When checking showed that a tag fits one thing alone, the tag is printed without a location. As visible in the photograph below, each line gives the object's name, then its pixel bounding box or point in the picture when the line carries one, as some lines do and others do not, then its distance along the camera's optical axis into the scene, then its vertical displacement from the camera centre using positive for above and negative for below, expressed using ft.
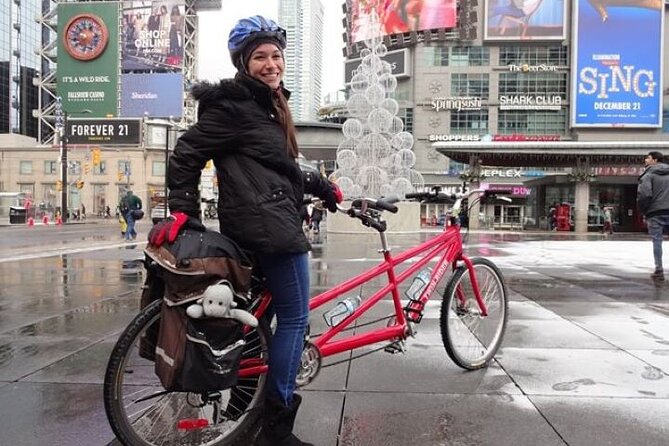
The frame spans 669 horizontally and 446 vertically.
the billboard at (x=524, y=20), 222.48 +76.77
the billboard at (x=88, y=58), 247.70 +67.25
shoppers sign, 226.38 +31.74
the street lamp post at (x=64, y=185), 150.41 +7.11
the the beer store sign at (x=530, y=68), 224.94 +58.88
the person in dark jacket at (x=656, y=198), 30.17 +1.18
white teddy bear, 8.36 -1.30
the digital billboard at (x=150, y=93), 254.68 +52.95
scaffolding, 277.44 +78.82
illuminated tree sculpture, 88.37 +11.88
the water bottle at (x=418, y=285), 12.69 -1.50
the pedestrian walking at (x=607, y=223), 118.52 -0.61
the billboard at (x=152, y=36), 261.65 +81.61
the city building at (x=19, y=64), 289.08 +76.89
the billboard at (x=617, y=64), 213.46 +57.47
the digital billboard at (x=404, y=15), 227.40 +81.58
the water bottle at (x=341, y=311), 11.44 -1.89
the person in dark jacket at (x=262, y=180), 8.93 +0.54
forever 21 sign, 208.23 +29.22
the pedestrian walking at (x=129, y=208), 65.41 +0.59
